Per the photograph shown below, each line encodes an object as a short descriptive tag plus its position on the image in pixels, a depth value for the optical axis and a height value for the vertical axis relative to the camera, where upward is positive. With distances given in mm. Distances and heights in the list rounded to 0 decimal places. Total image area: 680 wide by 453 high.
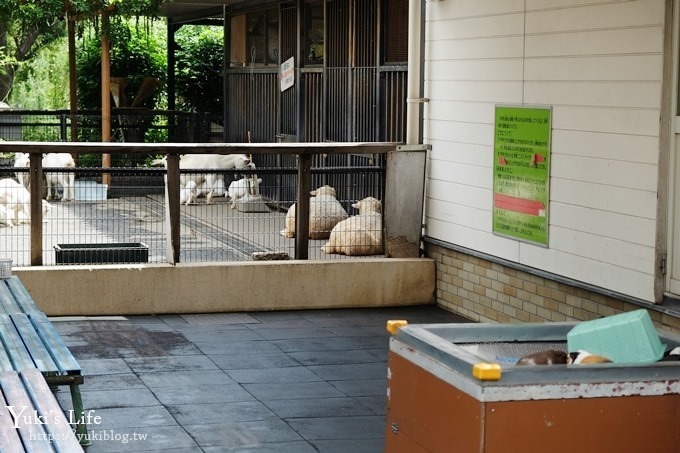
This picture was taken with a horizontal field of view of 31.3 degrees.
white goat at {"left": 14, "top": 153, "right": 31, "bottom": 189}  13604 -753
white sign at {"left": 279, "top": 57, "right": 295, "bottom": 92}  16562 +516
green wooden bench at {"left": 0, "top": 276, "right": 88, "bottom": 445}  6203 -1282
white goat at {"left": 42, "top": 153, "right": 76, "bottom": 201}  13461 -856
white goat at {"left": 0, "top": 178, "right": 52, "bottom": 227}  13492 -1054
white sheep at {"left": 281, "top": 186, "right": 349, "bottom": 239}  12672 -1092
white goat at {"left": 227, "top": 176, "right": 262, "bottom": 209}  14789 -962
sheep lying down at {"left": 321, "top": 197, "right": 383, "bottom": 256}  11945 -1215
